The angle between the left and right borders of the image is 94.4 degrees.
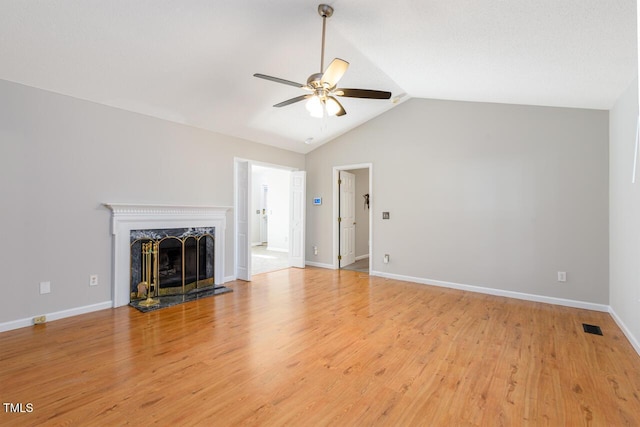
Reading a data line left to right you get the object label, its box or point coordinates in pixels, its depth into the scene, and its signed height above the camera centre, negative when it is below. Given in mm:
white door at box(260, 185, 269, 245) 10641 -84
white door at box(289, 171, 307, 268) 6510 -132
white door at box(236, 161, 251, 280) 5277 -129
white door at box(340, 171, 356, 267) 6559 -123
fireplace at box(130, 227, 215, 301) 4070 -698
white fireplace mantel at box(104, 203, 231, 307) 3846 -115
